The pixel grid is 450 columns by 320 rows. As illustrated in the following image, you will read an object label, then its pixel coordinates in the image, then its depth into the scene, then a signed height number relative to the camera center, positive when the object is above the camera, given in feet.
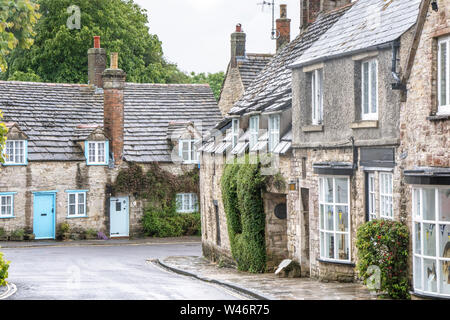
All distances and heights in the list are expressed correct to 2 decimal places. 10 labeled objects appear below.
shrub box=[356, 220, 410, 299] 51.67 -4.94
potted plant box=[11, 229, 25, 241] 122.21 -7.74
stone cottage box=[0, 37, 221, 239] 124.16 +6.93
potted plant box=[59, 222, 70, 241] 125.29 -7.35
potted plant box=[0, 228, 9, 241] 121.29 -7.69
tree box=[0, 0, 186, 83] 175.73 +34.46
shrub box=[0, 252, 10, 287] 53.78 -6.14
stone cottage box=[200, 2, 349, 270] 75.15 +5.08
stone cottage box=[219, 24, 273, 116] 132.77 +21.83
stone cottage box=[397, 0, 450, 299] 47.14 +2.08
